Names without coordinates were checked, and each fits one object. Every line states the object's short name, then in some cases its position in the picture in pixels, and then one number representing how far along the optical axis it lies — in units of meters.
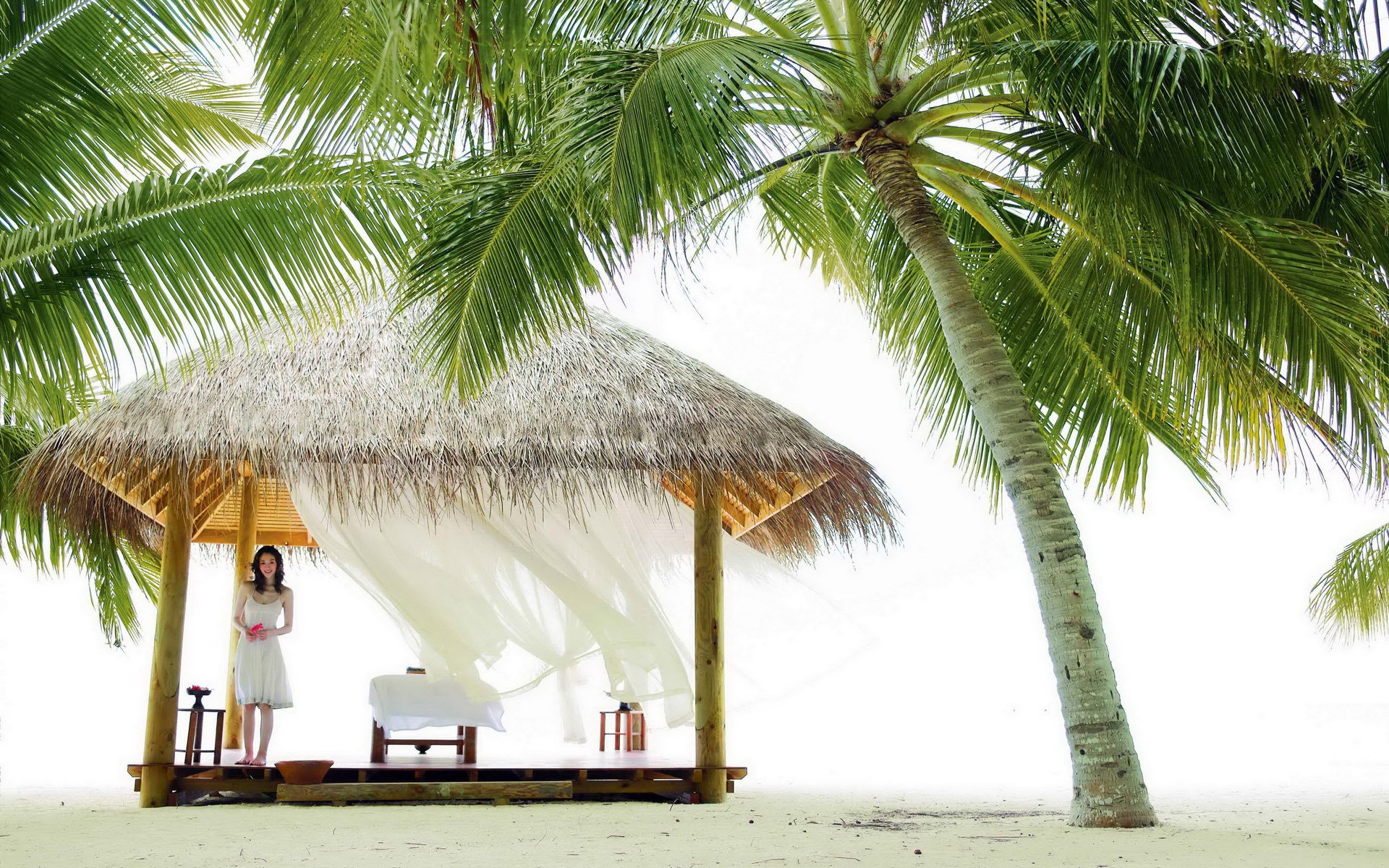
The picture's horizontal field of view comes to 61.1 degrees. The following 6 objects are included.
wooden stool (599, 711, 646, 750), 7.54
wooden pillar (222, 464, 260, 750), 6.54
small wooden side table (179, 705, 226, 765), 6.18
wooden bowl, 5.22
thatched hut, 5.19
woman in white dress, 5.46
